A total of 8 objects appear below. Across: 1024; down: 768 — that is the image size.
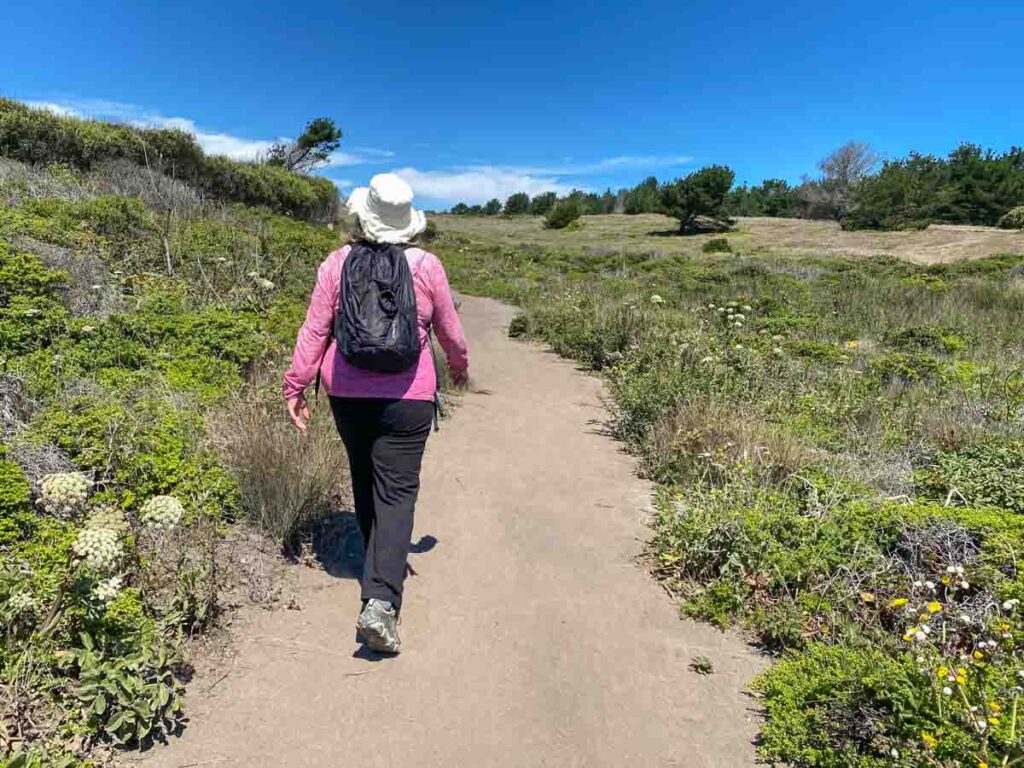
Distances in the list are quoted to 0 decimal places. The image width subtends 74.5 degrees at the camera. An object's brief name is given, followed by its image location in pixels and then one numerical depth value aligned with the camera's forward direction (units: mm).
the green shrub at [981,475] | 4297
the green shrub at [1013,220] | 36309
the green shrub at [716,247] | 32750
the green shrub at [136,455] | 3627
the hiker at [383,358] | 2811
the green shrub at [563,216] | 54438
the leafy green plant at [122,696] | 2303
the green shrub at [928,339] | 9734
